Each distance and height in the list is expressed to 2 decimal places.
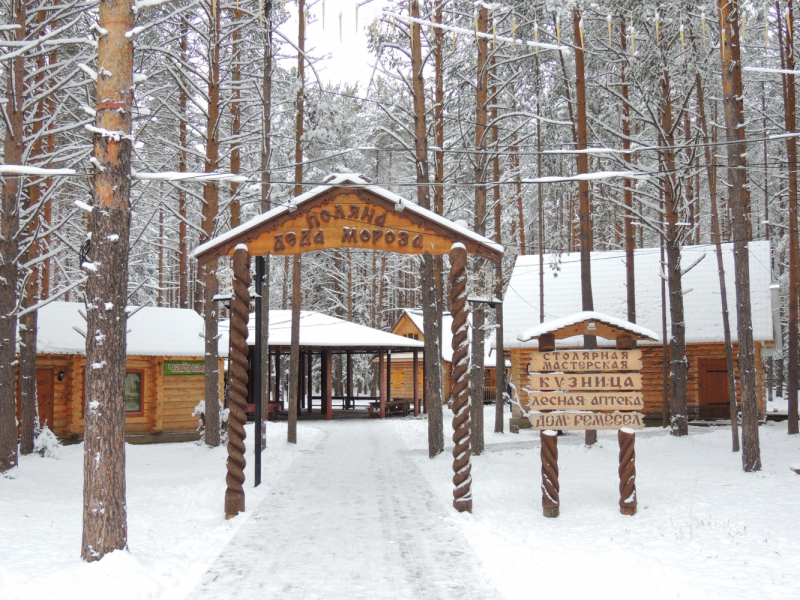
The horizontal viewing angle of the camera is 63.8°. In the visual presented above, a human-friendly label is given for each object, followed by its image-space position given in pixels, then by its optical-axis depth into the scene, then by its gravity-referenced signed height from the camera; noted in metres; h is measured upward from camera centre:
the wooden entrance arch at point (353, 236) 9.83 +1.71
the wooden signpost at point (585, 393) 9.45 -0.74
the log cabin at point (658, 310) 22.47 +1.16
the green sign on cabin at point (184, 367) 20.39 -0.60
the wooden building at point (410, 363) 36.88 -1.07
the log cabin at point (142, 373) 18.09 -0.72
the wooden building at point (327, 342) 25.81 +0.16
